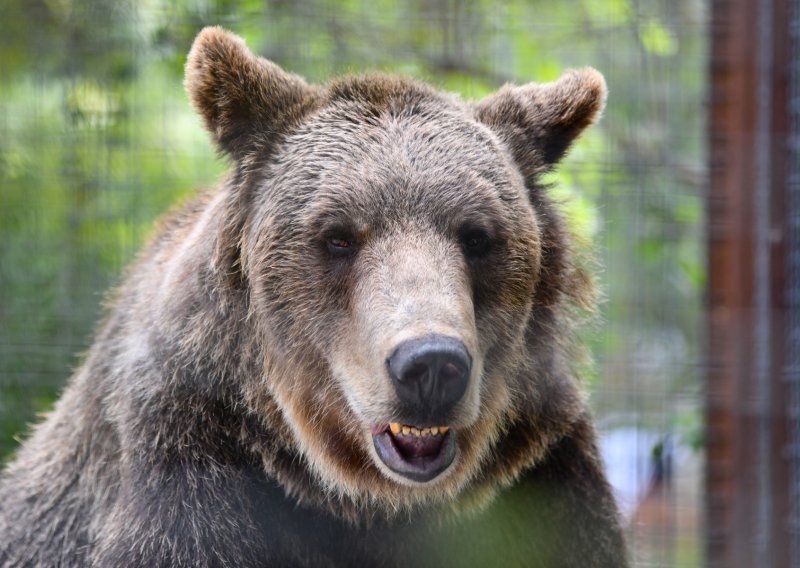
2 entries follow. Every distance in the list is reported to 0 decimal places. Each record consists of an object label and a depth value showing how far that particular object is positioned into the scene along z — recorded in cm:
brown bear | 709
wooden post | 1295
